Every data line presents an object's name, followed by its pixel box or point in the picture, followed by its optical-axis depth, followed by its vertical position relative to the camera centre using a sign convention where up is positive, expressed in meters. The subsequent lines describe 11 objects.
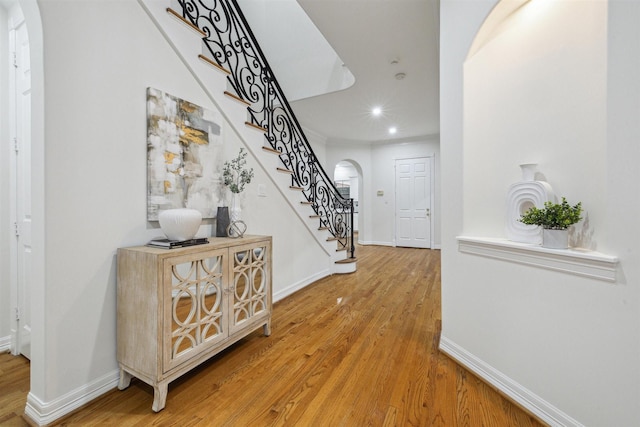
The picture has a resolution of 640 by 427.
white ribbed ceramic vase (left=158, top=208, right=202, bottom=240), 1.59 -0.07
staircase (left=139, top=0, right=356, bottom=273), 1.96 +0.95
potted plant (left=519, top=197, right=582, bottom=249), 1.29 -0.04
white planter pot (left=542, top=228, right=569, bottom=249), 1.31 -0.13
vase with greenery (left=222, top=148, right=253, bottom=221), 2.21 +0.32
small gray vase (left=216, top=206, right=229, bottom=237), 2.17 -0.08
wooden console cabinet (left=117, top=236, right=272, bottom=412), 1.38 -0.56
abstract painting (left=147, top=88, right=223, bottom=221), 1.74 +0.42
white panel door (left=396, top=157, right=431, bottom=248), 6.51 +0.27
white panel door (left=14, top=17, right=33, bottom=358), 1.75 +0.21
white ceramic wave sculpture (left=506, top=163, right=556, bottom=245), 1.45 +0.07
